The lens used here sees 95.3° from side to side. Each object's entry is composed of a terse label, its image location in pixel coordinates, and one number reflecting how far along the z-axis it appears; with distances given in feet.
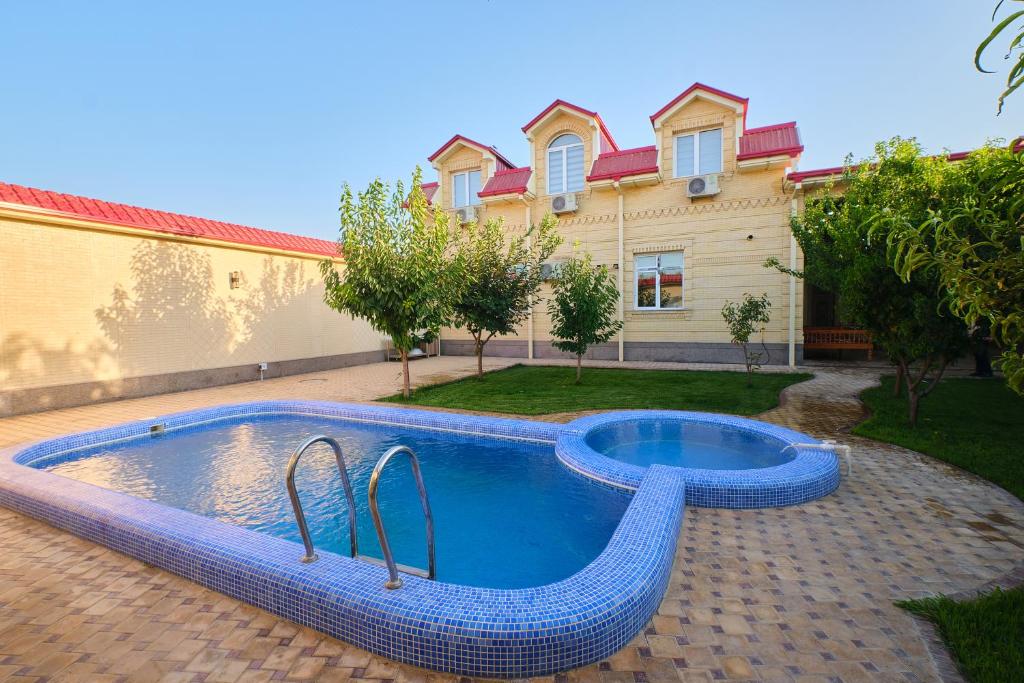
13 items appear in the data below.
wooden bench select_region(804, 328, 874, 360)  45.29
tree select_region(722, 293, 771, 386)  34.35
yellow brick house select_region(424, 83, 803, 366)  44.16
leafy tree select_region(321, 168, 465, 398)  29.71
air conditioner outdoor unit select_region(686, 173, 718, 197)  45.29
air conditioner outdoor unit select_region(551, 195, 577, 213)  51.87
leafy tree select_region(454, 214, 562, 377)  36.35
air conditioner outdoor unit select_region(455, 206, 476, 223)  56.95
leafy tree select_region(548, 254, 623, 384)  36.01
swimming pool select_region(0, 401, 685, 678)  8.17
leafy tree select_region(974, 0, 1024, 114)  4.62
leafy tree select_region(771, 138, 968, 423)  18.80
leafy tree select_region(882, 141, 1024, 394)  6.45
